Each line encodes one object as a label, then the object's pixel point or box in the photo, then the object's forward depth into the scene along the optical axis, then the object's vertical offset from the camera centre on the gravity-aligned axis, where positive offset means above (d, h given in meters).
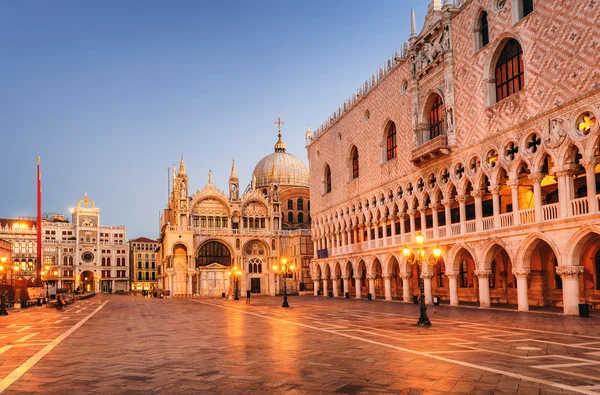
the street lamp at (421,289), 19.59 -1.32
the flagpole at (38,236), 51.60 +2.57
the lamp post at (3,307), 30.08 -2.17
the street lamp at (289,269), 62.20 -1.52
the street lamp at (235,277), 61.66 -2.20
